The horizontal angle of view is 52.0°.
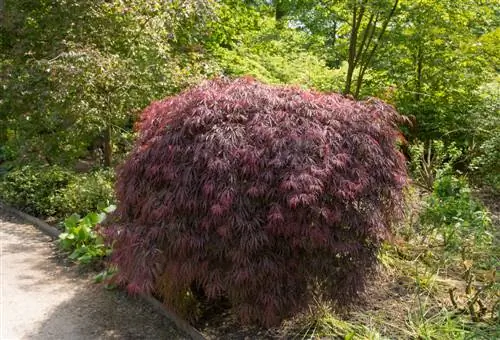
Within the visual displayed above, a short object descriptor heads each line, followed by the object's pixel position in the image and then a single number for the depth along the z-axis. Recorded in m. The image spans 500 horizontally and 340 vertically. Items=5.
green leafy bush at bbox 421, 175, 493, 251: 4.65
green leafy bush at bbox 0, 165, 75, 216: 7.19
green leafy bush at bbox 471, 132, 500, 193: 6.68
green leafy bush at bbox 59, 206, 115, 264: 5.26
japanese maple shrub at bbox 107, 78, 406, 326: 3.30
